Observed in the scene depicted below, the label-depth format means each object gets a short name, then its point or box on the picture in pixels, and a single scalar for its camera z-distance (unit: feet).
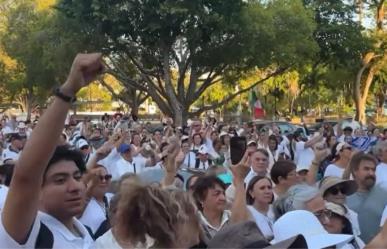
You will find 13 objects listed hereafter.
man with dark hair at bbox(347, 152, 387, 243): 18.78
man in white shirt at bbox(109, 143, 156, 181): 29.84
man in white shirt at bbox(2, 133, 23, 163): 34.53
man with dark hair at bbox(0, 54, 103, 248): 8.14
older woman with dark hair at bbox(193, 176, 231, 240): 16.42
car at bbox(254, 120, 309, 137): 74.49
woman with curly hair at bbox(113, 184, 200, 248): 9.38
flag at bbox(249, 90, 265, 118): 94.38
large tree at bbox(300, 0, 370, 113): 122.52
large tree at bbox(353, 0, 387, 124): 133.08
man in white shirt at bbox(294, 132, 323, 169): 33.01
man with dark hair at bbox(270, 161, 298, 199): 20.58
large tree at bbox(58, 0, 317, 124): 97.14
